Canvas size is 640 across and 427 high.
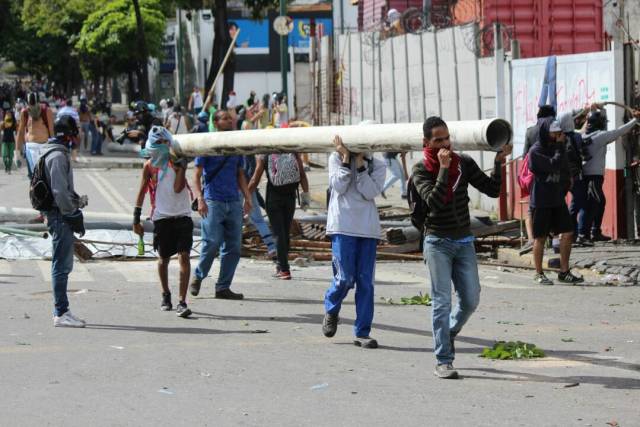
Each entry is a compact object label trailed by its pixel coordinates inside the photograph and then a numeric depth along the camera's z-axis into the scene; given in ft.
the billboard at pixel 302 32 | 222.89
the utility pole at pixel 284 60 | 114.62
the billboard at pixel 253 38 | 227.81
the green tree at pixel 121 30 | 197.16
